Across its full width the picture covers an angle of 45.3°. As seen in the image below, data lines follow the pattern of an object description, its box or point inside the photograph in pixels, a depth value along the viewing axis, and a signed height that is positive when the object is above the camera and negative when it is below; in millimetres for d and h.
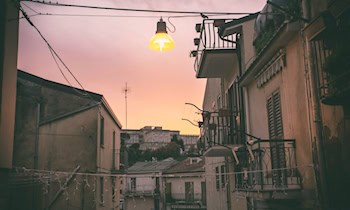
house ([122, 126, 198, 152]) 89312 +8999
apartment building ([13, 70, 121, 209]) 18094 +1760
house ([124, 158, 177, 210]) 49094 -1334
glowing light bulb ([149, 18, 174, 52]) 8922 +2878
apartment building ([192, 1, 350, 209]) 6352 +1476
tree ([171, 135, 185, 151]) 79212 +6978
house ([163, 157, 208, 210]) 47094 -1370
